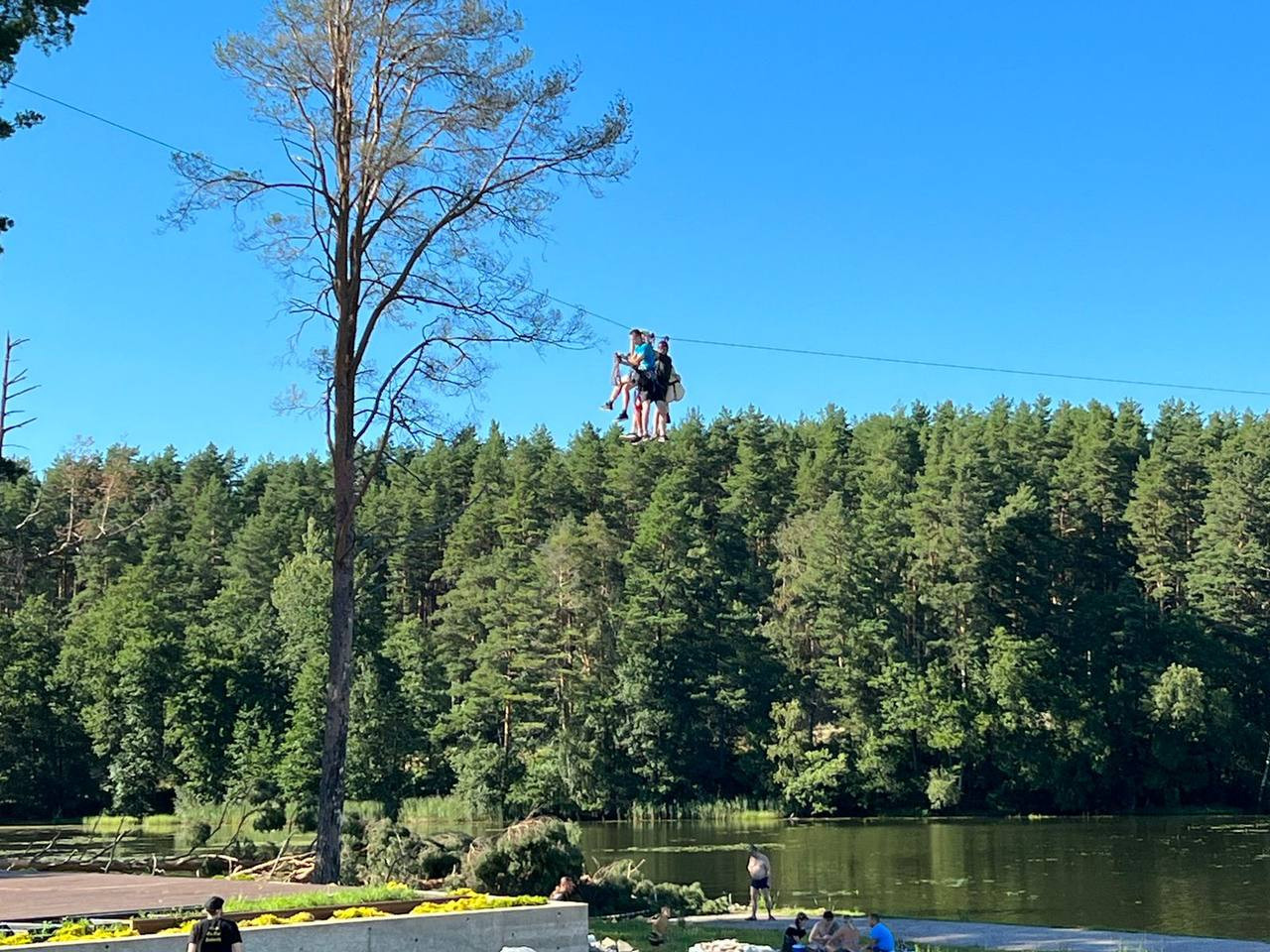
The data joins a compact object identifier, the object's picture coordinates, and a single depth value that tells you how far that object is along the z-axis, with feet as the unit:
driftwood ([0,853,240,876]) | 85.53
